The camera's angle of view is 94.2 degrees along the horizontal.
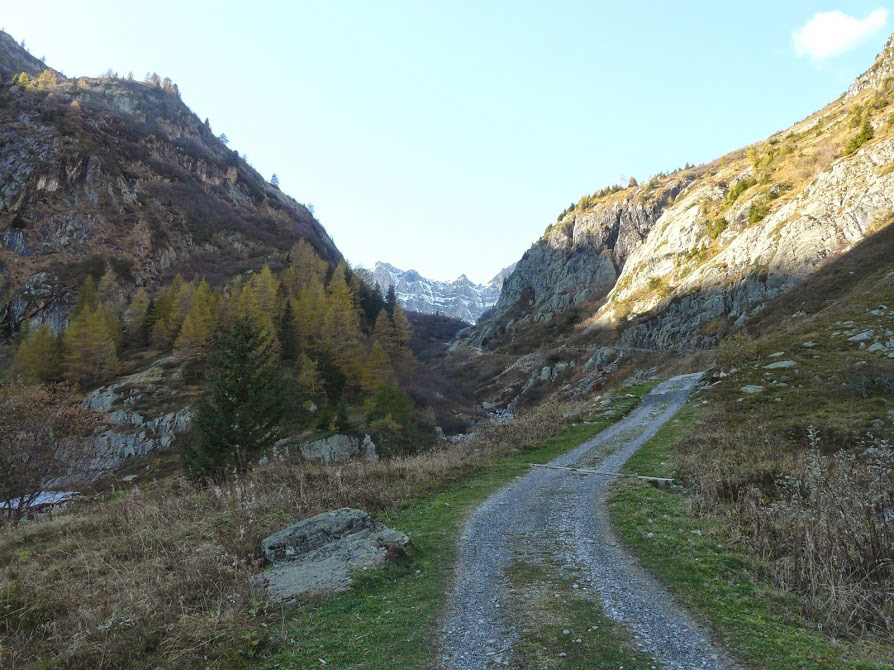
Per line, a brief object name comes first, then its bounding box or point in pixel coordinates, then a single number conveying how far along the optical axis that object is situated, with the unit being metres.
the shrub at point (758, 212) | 64.00
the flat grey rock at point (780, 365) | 24.57
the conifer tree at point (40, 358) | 54.75
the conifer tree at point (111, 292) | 76.06
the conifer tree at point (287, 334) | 57.09
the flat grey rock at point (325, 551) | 7.50
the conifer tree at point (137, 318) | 67.69
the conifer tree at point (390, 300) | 100.62
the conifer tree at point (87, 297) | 70.25
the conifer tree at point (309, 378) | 47.84
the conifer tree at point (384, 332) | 66.50
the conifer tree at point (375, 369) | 51.19
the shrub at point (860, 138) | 56.38
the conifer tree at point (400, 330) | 68.88
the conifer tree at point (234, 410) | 24.05
